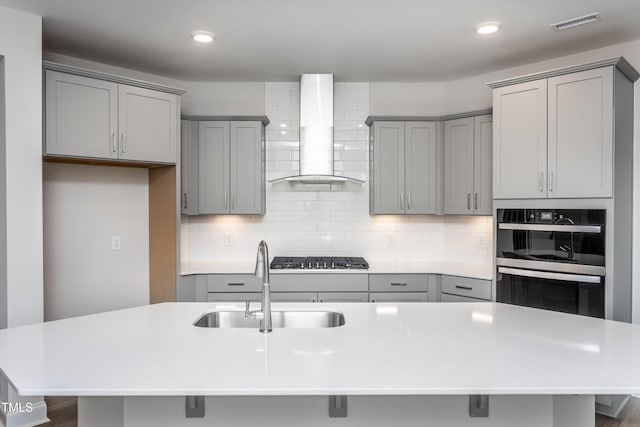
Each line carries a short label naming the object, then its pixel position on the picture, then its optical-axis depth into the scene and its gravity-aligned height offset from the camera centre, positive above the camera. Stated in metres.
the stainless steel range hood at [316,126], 4.02 +0.78
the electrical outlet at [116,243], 3.76 -0.30
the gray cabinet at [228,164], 3.96 +0.42
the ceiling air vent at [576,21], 2.79 +1.25
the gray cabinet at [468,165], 3.72 +0.39
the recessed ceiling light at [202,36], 3.07 +1.26
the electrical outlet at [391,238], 4.36 -0.29
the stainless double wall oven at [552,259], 2.92 -0.36
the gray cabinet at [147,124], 3.29 +0.67
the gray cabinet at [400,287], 3.69 -0.67
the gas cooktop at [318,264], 3.75 -0.48
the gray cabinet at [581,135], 2.89 +0.52
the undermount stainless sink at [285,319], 2.16 -0.55
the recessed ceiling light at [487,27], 2.92 +1.25
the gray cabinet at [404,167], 4.02 +0.39
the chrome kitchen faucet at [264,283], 1.82 -0.33
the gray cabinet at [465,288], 3.50 -0.66
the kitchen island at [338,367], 1.28 -0.52
